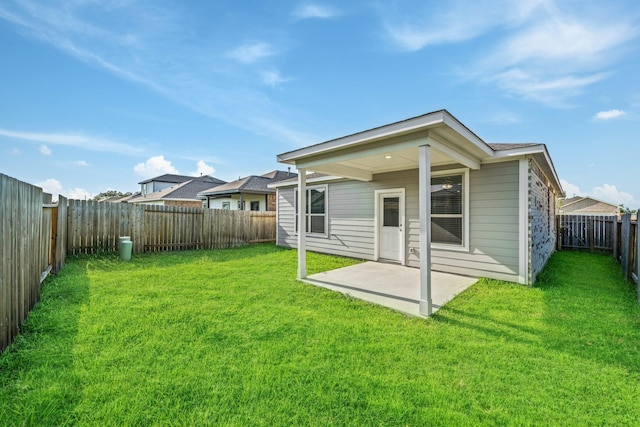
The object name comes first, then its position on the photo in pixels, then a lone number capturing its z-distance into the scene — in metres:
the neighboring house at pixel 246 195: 16.00
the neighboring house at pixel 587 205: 29.30
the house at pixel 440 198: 4.18
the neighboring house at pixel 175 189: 22.52
